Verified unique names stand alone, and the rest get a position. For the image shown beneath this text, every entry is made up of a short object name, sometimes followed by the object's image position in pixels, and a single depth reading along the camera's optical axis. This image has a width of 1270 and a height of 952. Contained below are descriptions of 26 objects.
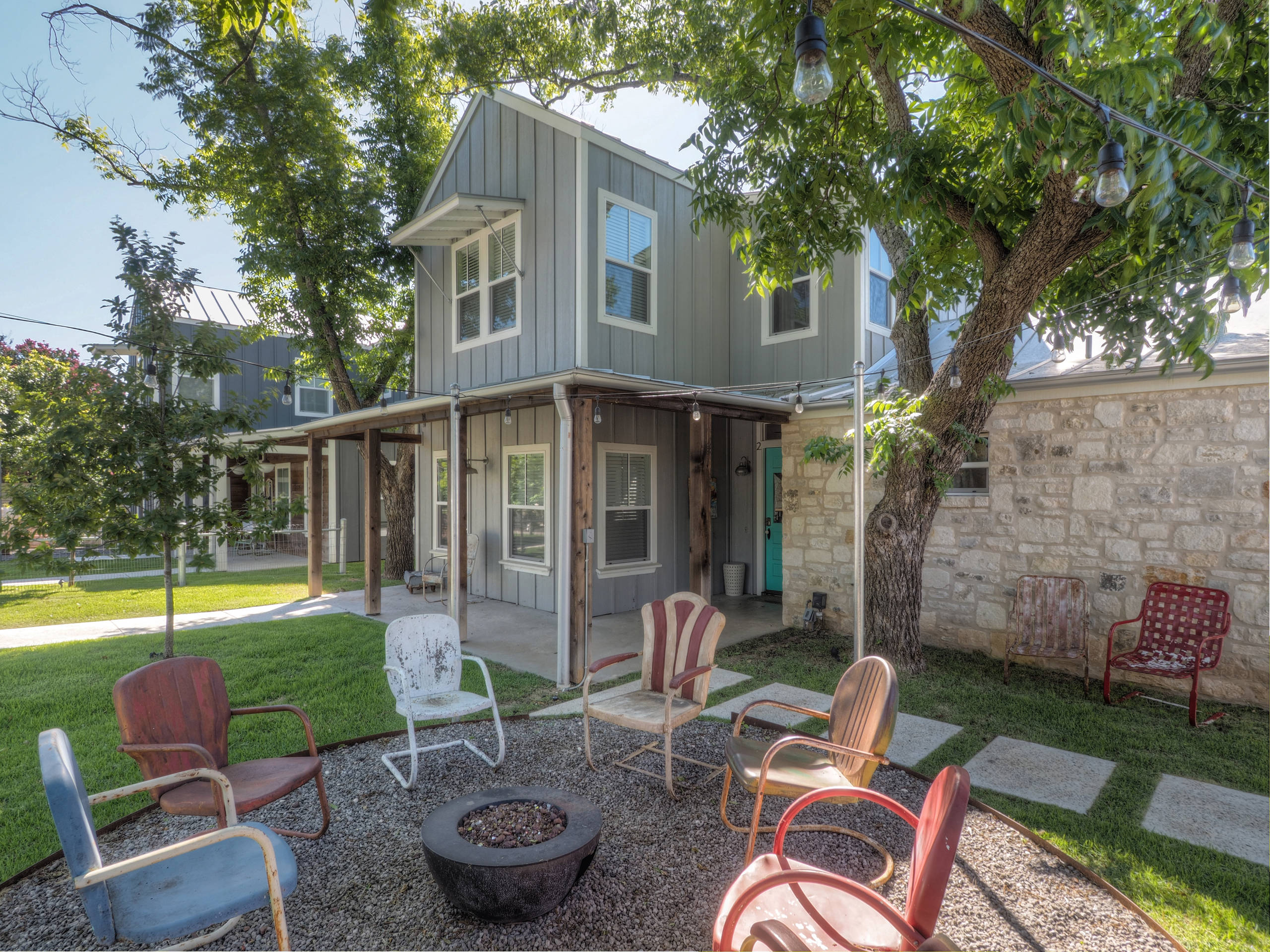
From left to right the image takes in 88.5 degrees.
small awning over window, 7.56
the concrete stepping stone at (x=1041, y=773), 3.60
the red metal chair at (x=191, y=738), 2.70
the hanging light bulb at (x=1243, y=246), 2.91
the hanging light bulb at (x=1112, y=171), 2.53
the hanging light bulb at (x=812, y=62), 2.15
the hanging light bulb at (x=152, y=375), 5.32
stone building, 5.00
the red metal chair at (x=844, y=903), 1.72
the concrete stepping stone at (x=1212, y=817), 3.12
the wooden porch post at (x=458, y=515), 6.55
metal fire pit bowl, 2.33
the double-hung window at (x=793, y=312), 8.59
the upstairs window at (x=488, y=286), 7.95
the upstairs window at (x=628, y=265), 7.50
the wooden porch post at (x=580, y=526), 5.60
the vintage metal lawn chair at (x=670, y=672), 3.67
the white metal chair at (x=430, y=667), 3.95
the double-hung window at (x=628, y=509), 8.23
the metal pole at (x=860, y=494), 4.70
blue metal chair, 1.94
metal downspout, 5.55
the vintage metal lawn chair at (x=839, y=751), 2.78
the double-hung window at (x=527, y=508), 8.35
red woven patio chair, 4.81
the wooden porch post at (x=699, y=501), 7.07
